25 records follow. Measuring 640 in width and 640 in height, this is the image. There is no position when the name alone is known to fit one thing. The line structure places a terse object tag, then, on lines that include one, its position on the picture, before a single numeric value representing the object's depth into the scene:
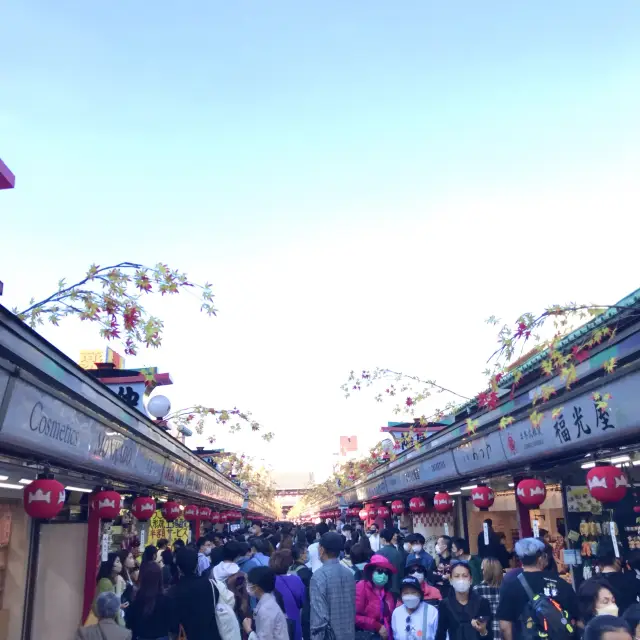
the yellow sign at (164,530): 17.61
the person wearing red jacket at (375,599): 6.39
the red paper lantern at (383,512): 25.02
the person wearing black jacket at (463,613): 5.71
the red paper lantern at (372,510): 26.36
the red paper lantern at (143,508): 12.17
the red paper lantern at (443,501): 14.52
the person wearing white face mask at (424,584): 6.94
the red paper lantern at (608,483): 7.11
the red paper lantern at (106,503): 9.82
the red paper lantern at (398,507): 21.33
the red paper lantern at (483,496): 11.75
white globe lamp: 12.92
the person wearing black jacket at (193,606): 5.85
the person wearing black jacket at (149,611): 5.86
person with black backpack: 4.83
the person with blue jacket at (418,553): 9.18
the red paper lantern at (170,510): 15.01
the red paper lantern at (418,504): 17.73
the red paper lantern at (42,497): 6.62
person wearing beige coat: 5.43
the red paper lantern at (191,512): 20.02
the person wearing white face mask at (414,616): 5.84
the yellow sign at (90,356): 17.53
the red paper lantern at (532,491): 9.55
